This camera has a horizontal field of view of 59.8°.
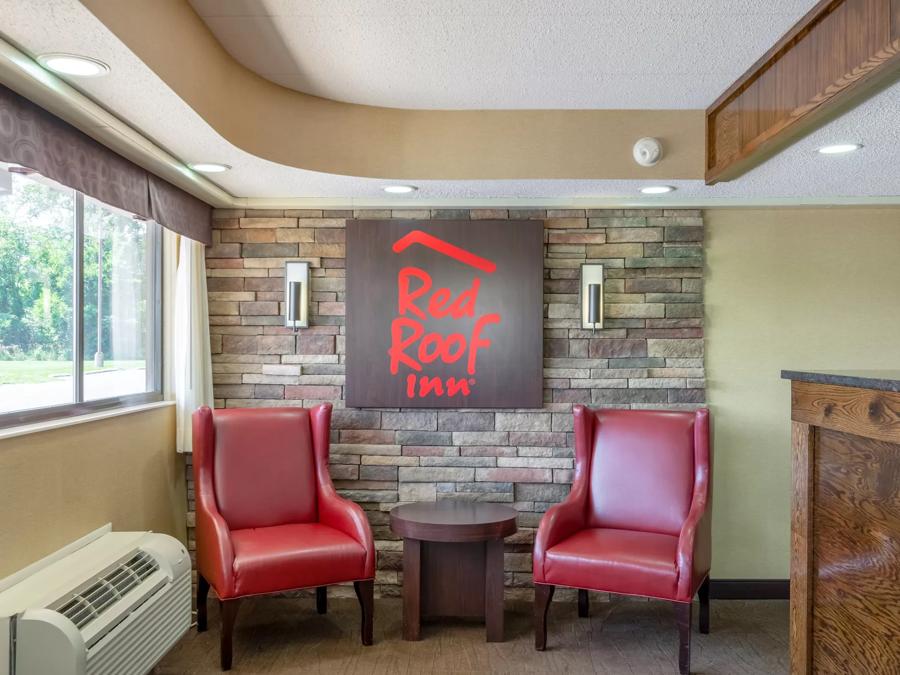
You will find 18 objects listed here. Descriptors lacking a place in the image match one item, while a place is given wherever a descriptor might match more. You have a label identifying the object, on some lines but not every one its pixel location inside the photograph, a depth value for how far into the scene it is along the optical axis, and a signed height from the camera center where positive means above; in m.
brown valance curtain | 2.33 +0.60
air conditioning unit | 2.22 -0.87
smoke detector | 3.55 +0.83
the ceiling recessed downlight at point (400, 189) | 3.83 +0.72
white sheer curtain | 3.92 +0.00
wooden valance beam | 2.15 +0.82
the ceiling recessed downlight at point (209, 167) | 3.39 +0.73
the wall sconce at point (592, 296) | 4.03 +0.19
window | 2.67 +0.12
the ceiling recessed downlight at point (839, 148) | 3.01 +0.72
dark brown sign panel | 4.10 +0.10
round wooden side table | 3.46 -1.05
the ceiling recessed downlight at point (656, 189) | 3.78 +0.71
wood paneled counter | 2.04 -0.54
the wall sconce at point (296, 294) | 4.06 +0.20
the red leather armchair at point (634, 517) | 3.25 -0.85
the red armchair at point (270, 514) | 3.22 -0.84
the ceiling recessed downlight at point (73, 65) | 2.13 +0.74
